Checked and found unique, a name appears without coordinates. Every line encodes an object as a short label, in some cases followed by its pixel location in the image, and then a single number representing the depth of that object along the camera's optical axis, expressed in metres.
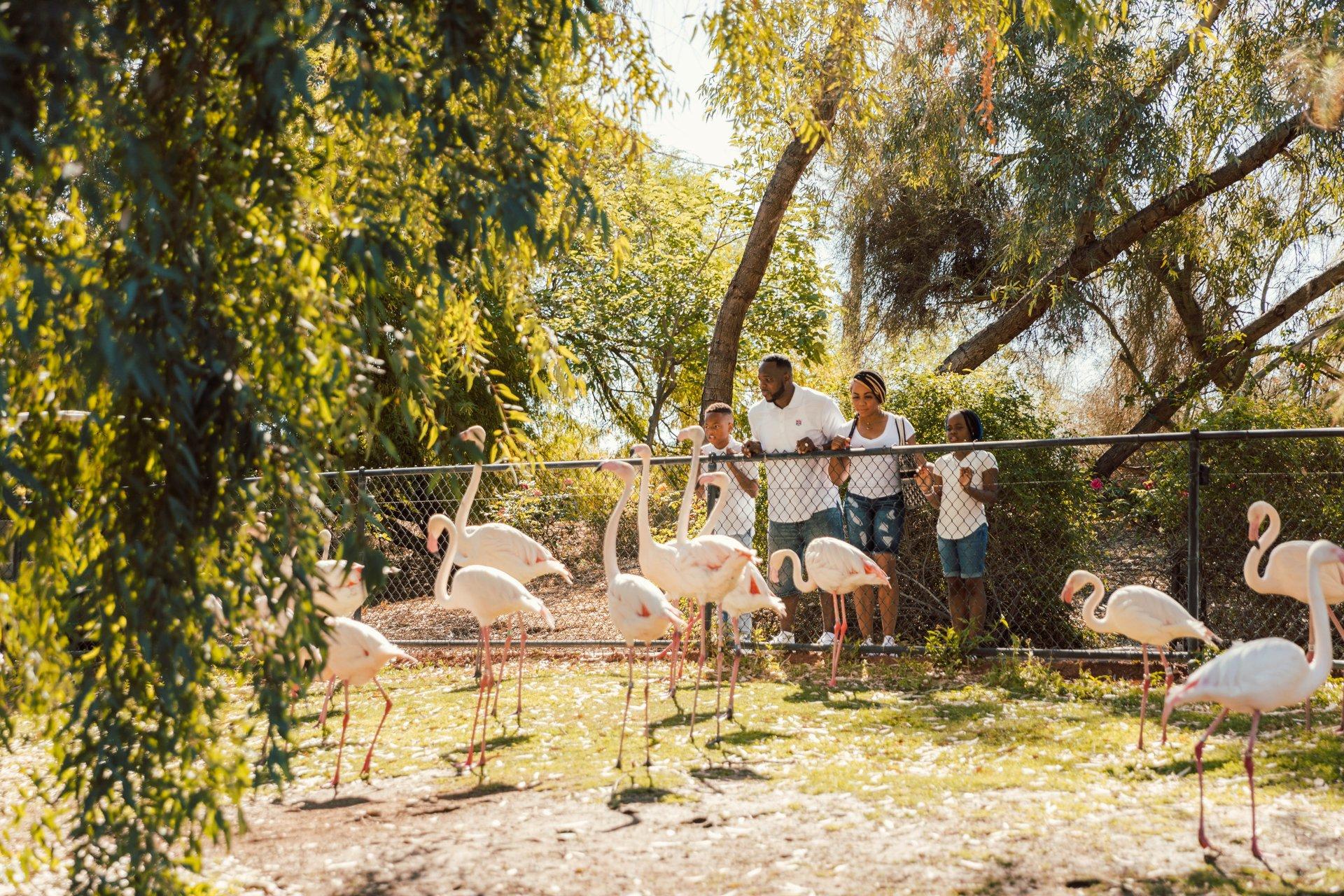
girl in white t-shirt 8.13
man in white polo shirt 8.75
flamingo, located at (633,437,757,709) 6.56
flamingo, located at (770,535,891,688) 7.43
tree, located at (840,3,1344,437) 10.41
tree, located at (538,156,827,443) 17.67
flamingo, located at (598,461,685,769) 6.00
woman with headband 8.46
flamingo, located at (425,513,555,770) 6.42
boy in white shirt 8.81
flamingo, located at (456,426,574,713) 7.90
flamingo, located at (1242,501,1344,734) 6.31
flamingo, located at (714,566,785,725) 7.08
